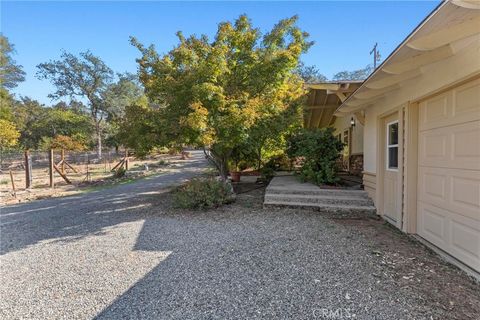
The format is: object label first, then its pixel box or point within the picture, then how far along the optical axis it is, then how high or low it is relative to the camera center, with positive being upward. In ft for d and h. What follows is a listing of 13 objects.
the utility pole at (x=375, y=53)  46.56 +16.99
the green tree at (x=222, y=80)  21.83 +6.58
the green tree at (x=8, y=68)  104.96 +38.00
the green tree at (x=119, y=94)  115.85 +26.84
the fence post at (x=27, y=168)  37.63 -1.92
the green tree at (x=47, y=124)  122.83 +14.79
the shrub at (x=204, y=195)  21.94 -3.79
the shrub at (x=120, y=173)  49.91 -3.87
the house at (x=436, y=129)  9.61 +0.91
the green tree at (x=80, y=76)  106.42 +33.04
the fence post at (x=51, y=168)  38.93 -2.06
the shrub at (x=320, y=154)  24.68 -0.52
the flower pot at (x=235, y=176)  36.42 -3.55
